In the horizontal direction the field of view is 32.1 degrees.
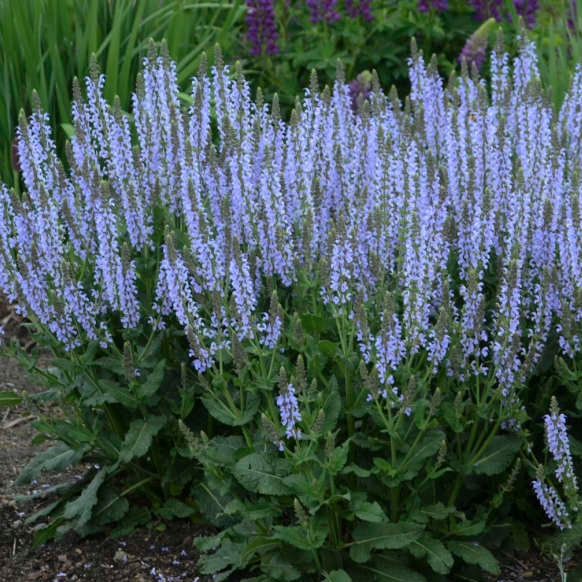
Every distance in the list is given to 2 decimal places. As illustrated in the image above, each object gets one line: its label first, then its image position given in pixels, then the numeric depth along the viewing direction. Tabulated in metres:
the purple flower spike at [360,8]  7.53
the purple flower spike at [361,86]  6.47
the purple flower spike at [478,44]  6.48
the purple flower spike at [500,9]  7.52
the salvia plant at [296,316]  3.24
